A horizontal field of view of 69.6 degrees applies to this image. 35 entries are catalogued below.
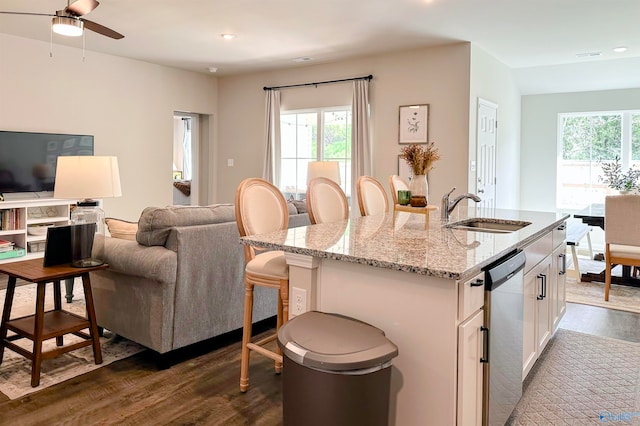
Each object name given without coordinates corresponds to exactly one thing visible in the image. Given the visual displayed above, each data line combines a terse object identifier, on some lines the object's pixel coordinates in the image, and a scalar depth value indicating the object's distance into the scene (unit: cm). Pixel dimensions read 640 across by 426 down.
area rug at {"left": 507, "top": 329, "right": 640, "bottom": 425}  233
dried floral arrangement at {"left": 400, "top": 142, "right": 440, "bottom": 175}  271
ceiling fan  325
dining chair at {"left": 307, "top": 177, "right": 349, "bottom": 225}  289
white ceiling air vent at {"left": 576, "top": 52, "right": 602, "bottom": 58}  597
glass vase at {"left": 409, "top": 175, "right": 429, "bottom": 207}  271
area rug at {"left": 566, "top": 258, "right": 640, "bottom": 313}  425
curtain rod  614
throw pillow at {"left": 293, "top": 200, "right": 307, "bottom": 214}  368
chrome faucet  292
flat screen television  529
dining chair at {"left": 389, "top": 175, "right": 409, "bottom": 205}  380
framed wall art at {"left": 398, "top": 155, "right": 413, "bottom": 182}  586
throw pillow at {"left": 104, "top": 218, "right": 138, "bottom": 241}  310
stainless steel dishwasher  177
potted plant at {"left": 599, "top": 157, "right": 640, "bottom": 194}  606
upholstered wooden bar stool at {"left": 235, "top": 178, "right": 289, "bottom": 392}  233
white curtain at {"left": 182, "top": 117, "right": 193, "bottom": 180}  904
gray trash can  142
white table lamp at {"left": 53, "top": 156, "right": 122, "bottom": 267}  283
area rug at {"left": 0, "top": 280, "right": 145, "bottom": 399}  254
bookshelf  507
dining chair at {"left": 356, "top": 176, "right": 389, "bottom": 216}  348
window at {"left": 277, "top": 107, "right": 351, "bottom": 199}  655
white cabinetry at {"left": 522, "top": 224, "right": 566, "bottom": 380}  240
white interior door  577
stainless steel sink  285
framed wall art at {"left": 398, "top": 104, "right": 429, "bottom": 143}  574
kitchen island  157
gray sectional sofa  274
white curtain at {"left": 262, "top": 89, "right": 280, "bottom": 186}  706
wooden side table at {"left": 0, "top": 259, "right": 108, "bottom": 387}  250
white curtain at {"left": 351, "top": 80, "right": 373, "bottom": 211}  614
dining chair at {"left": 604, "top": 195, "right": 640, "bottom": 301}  425
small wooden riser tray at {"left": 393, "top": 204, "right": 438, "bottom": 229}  264
